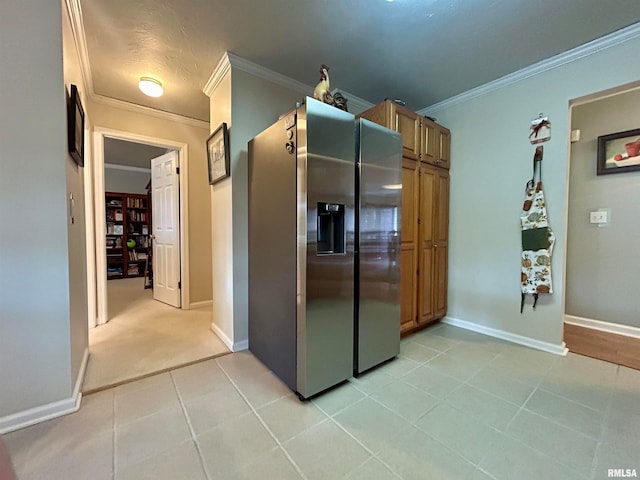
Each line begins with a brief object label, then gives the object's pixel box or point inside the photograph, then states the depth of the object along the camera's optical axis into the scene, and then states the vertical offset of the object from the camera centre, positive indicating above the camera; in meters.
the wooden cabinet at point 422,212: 2.42 +0.20
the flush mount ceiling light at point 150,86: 2.50 +1.39
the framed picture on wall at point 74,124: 1.61 +0.68
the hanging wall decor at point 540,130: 2.30 +0.91
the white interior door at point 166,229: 3.51 +0.03
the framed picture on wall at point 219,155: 2.32 +0.73
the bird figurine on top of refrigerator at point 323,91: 1.90 +1.02
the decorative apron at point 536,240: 2.30 -0.07
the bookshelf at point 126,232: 5.82 -0.03
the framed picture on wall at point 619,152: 2.61 +0.82
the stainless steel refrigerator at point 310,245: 1.60 -0.09
